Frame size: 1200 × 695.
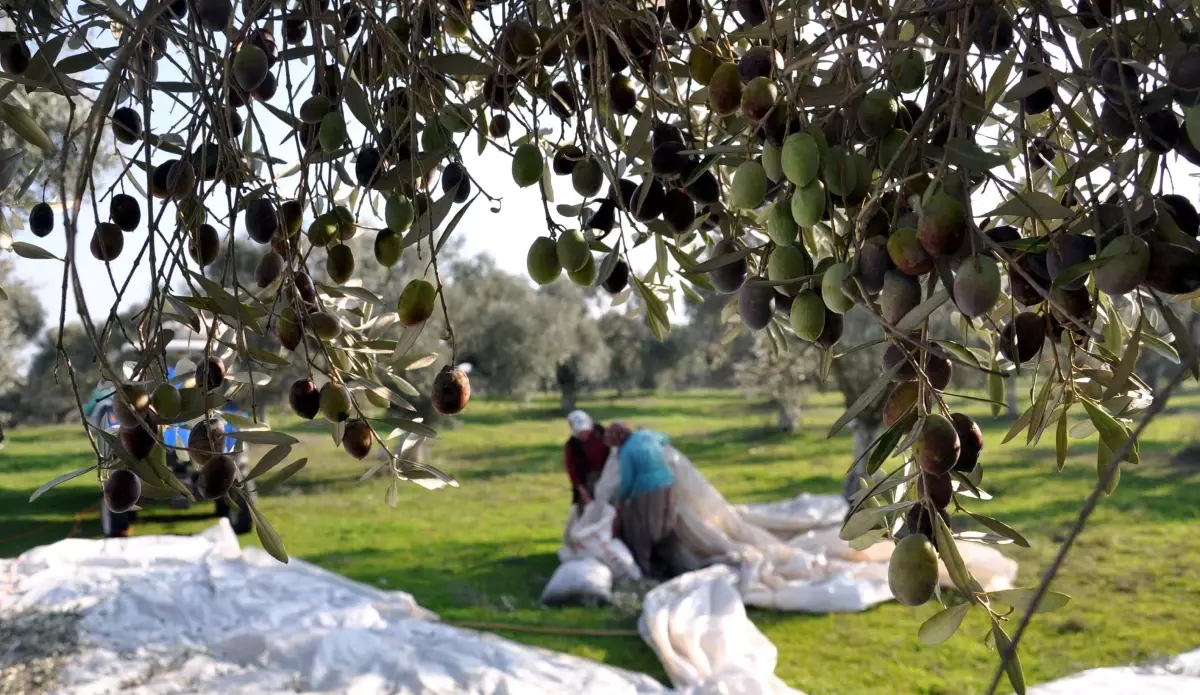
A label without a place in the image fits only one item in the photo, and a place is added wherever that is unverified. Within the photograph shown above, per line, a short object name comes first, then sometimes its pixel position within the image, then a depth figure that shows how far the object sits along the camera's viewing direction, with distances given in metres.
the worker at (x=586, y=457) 6.80
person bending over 6.11
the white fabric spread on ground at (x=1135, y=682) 3.55
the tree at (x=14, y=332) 9.73
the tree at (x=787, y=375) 9.03
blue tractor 6.64
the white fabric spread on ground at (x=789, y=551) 5.23
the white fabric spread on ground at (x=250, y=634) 3.79
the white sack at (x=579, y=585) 5.51
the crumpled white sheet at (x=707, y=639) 3.96
